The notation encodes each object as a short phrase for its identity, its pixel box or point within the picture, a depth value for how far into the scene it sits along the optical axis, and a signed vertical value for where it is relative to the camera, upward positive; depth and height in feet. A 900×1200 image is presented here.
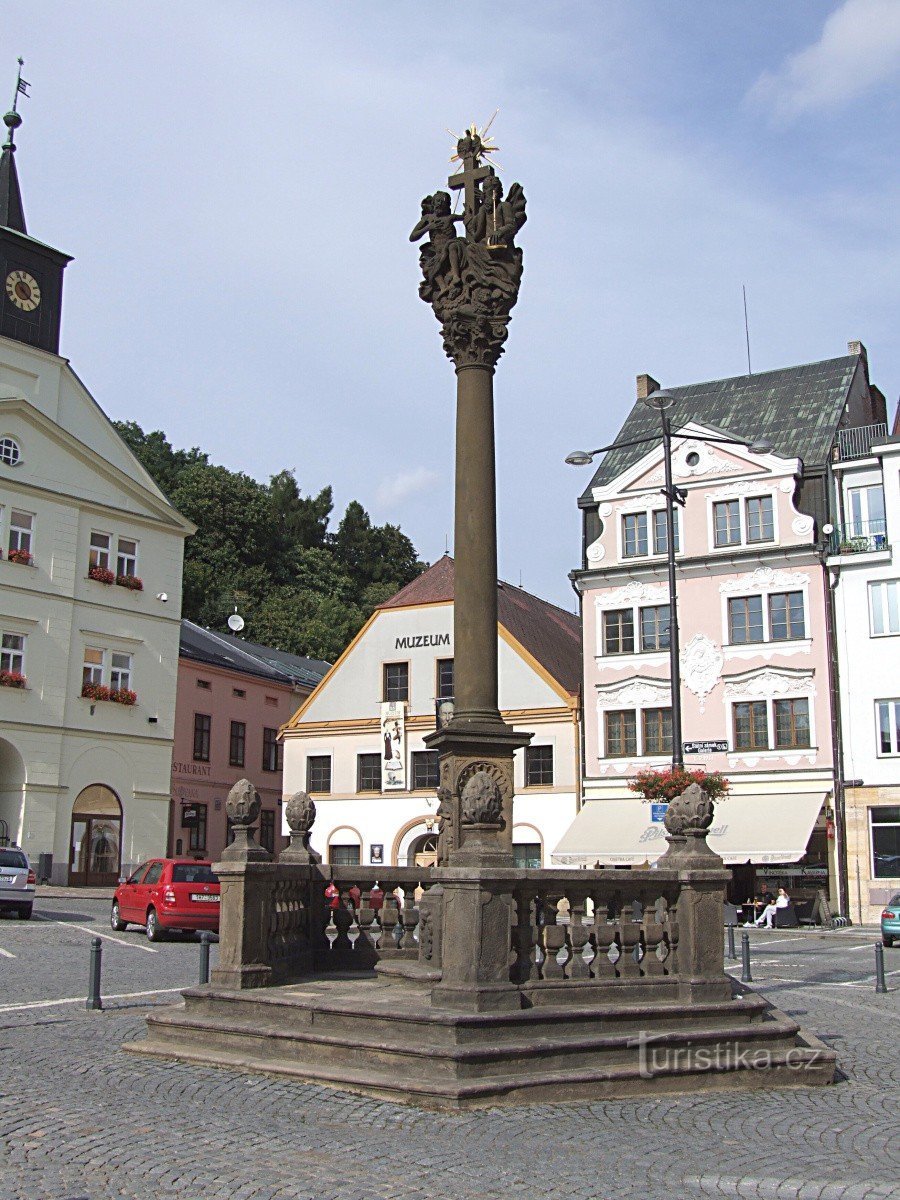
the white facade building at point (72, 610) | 136.56 +27.05
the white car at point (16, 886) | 91.15 -1.83
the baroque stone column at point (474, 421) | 44.88 +15.61
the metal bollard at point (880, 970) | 58.85 -4.81
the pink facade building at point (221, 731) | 164.14 +16.66
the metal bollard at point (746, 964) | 63.57 -4.87
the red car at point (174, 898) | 79.36 -2.28
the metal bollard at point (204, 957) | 48.26 -3.53
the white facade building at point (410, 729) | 137.59 +14.46
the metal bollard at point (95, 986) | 46.42 -4.42
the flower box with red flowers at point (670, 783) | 84.17 +5.37
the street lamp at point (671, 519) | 76.74 +21.67
